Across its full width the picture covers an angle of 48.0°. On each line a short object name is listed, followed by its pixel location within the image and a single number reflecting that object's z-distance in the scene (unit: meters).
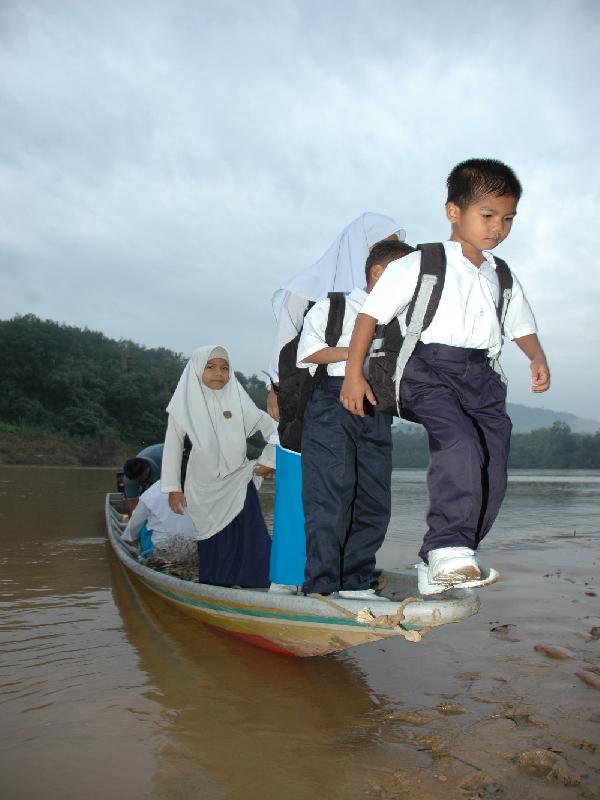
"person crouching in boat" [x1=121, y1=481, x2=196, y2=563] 5.03
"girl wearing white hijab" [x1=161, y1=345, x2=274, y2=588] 4.18
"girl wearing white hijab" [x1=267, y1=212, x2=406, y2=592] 3.02
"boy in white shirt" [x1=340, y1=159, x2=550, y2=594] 2.19
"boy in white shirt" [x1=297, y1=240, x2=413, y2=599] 2.75
